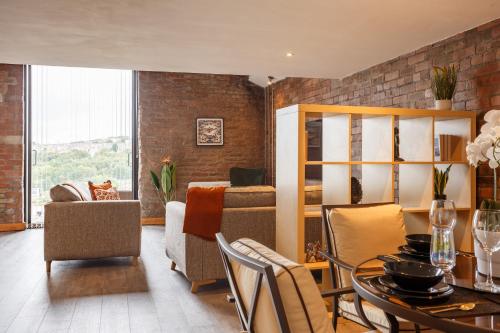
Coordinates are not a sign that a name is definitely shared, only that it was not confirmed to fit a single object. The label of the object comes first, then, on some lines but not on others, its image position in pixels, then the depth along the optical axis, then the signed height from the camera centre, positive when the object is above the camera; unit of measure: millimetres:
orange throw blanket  3895 -397
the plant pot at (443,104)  3732 +497
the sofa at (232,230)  3936 -556
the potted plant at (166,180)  8141 -250
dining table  1242 -416
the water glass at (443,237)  1656 -255
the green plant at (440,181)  3693 -122
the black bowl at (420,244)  1926 -329
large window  8039 +677
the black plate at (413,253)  1922 -369
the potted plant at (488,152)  1687 +54
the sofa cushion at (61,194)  4781 -291
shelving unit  3256 +13
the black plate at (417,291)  1410 -387
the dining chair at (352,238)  2410 -386
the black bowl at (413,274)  1410 -346
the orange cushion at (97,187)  5777 -266
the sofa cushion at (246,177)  8336 -202
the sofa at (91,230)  4715 -664
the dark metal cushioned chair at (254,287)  1089 -310
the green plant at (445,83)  3758 +673
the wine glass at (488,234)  1551 -231
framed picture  8633 +644
